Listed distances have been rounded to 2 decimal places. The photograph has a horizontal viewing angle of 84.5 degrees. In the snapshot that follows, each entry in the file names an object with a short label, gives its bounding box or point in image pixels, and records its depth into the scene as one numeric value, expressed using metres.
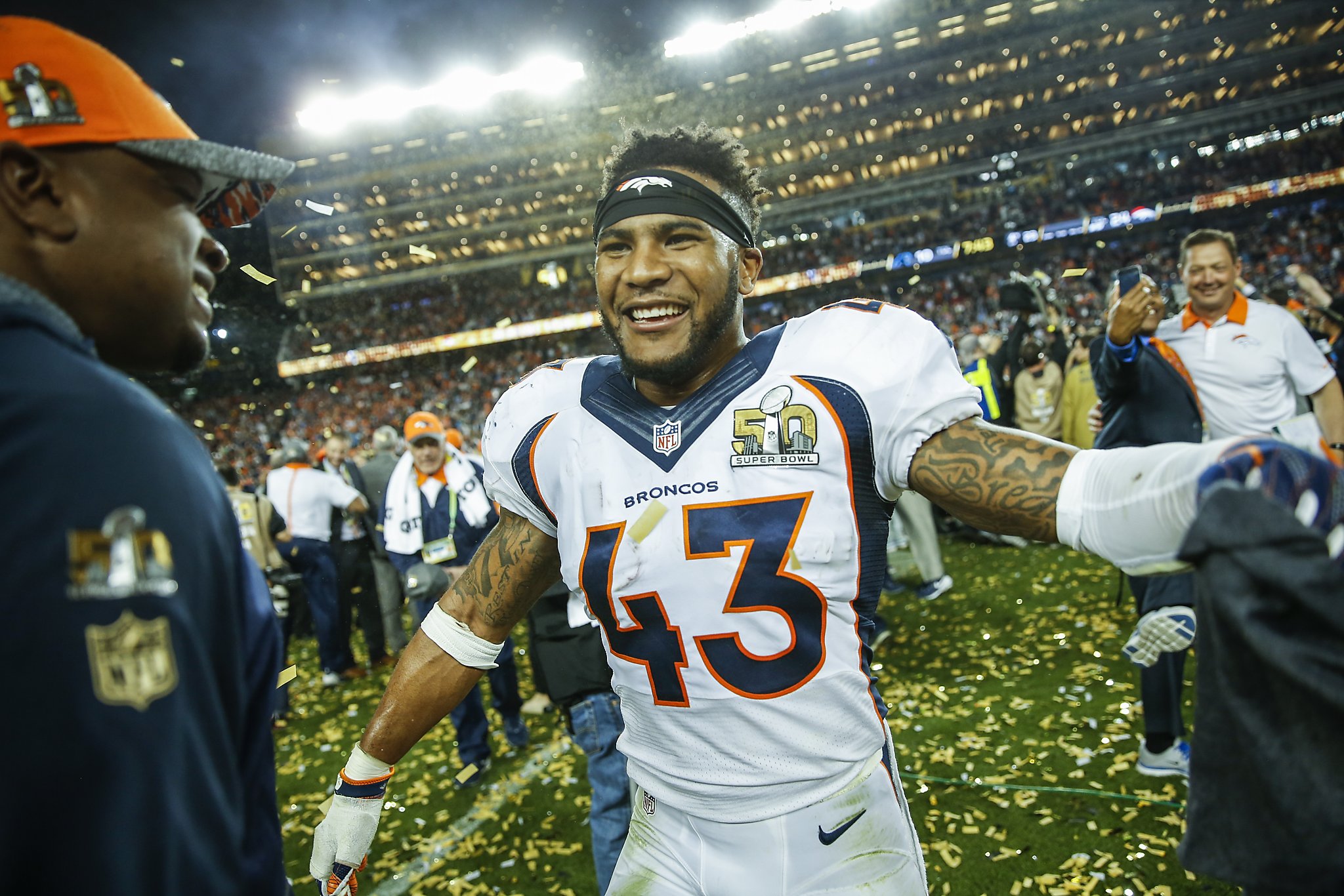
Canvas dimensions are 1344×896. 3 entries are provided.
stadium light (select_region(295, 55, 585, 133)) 38.06
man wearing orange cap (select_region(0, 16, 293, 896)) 0.80
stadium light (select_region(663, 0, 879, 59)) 38.25
